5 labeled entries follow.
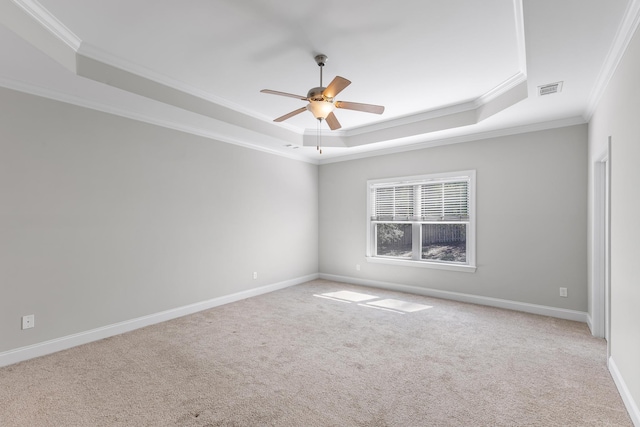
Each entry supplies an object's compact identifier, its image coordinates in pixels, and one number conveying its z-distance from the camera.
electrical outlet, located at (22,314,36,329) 2.85
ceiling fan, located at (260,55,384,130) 2.66
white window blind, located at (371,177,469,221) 4.87
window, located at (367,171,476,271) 4.81
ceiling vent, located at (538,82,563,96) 2.93
